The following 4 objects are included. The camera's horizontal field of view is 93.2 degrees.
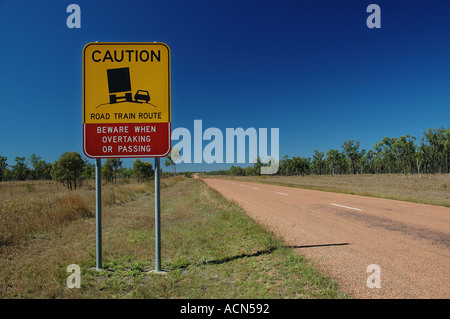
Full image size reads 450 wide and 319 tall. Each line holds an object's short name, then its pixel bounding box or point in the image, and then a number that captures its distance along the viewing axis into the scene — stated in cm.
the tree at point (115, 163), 3628
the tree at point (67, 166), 2392
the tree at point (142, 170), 4406
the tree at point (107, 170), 3653
